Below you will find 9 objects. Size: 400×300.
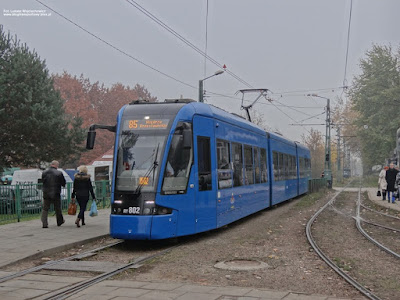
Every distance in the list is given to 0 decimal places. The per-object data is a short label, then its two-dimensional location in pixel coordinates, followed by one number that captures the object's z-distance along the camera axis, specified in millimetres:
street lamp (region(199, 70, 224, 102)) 23767
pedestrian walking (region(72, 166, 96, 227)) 12211
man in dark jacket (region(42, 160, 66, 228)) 11828
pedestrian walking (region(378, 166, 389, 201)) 22564
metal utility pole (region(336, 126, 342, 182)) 62047
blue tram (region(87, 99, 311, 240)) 9406
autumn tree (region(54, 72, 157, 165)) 54625
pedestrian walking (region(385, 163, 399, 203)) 20469
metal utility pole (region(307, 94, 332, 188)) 40938
